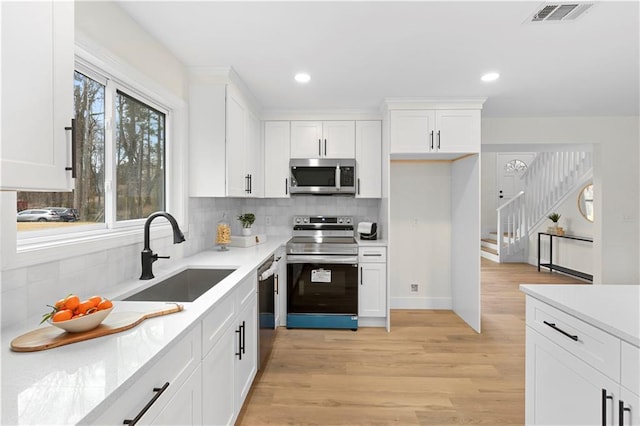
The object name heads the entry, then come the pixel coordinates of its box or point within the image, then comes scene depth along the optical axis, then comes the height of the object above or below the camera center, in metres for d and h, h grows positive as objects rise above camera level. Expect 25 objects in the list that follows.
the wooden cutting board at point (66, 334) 1.02 -0.39
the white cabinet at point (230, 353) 1.54 -0.75
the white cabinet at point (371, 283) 3.69 -0.75
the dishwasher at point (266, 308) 2.55 -0.76
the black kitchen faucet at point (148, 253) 1.96 -0.23
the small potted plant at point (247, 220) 3.70 -0.08
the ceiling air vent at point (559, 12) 1.88 +1.12
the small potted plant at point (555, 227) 6.70 -0.28
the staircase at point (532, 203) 7.02 +0.22
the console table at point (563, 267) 5.85 -1.02
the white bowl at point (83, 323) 1.07 -0.35
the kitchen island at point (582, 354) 1.12 -0.53
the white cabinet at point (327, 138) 4.01 +0.86
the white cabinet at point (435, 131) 3.56 +0.84
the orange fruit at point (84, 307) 1.12 -0.31
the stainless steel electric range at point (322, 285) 3.60 -0.76
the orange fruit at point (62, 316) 1.07 -0.32
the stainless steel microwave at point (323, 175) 3.93 +0.42
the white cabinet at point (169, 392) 0.90 -0.54
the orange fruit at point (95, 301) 1.15 -0.30
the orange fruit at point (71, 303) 1.12 -0.30
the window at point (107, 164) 1.64 +0.29
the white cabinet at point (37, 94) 0.89 +0.32
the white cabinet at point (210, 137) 2.81 +0.61
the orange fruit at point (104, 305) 1.16 -0.32
